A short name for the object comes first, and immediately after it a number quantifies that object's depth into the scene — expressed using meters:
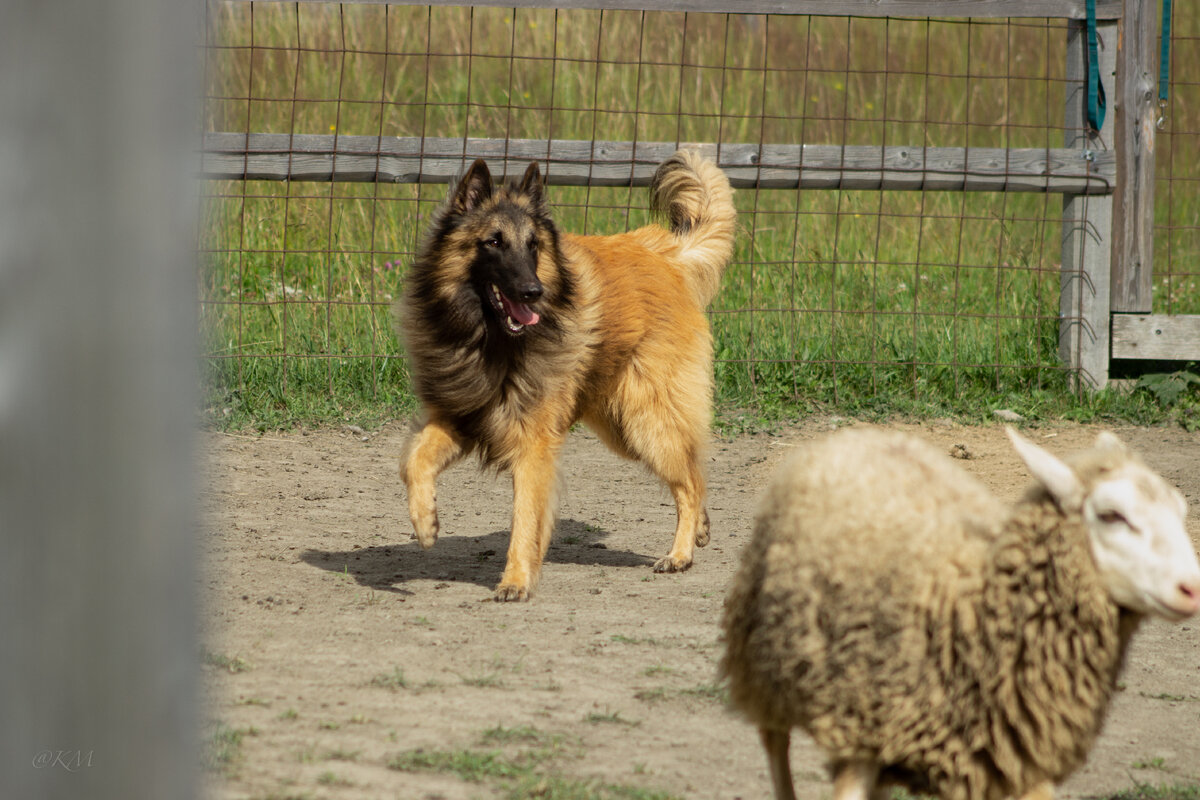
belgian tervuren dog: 10.10
